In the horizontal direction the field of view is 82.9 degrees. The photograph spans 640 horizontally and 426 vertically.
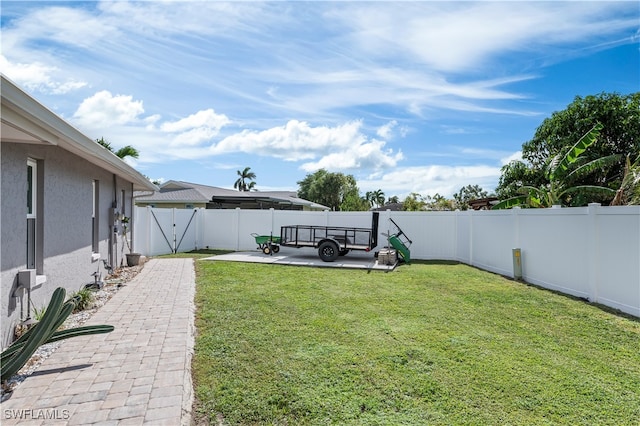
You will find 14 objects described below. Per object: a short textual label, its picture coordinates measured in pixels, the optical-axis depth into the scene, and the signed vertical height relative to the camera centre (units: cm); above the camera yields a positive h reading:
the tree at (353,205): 3039 +91
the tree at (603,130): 1872 +460
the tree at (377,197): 8675 +449
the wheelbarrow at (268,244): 1448 -114
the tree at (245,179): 6381 +646
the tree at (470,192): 6051 +413
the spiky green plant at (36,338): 361 -132
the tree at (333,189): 4656 +349
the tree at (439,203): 2868 +104
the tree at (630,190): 1018 +75
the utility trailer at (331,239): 1296 -87
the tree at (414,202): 2734 +103
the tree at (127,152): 1575 +280
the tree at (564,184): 1187 +118
